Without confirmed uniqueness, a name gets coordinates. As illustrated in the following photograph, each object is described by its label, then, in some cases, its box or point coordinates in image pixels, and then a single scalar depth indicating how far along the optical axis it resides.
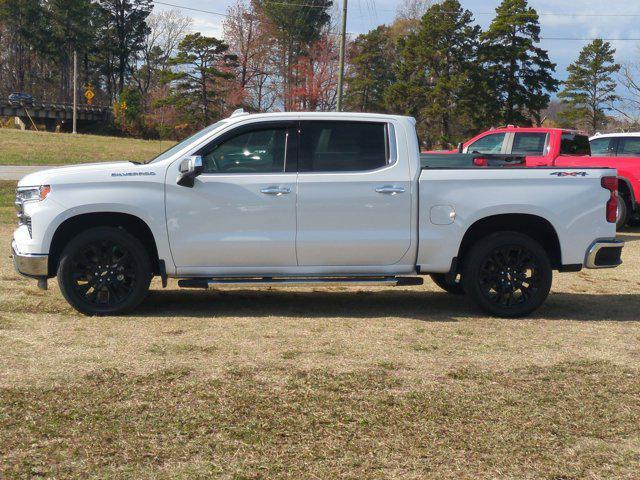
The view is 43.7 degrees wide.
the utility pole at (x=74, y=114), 65.38
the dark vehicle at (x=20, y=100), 70.00
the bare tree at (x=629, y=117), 49.68
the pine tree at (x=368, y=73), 55.09
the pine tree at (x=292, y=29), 57.97
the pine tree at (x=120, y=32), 81.06
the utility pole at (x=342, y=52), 26.05
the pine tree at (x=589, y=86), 55.75
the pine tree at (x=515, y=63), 45.22
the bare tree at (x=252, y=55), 59.62
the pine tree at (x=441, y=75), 45.44
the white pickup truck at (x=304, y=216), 6.93
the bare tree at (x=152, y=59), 85.50
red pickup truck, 14.56
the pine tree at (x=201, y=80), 54.81
